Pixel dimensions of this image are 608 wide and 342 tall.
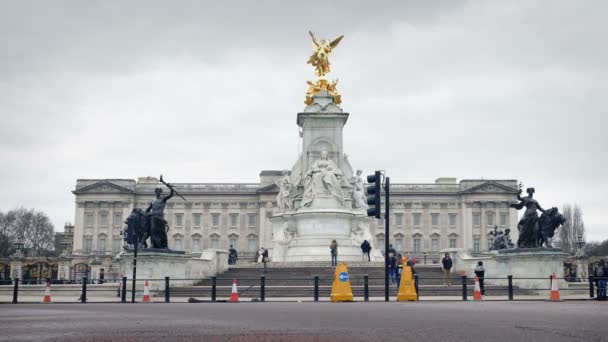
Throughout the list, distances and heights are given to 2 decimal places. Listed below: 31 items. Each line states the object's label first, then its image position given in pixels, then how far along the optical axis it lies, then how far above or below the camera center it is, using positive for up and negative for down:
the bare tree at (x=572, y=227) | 109.25 +4.97
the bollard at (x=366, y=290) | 21.94 -1.07
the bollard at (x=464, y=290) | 22.53 -1.05
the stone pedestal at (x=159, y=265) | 29.19 -0.52
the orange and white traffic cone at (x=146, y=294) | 23.52 -1.37
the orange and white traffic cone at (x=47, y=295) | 23.61 -1.46
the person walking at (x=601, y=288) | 22.48 -0.92
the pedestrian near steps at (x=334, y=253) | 36.59 +0.14
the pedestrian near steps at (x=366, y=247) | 39.22 +0.51
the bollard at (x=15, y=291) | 23.31 -1.33
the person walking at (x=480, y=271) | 26.19 -0.54
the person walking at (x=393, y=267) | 29.79 -0.46
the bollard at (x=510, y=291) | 23.07 -1.09
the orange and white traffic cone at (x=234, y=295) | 22.50 -1.32
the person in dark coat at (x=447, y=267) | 30.21 -0.42
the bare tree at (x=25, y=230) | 106.75 +3.51
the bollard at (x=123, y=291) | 22.97 -1.25
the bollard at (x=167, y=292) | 22.92 -1.27
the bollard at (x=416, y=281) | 22.83 -0.81
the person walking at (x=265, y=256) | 40.59 -0.08
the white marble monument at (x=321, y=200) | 42.03 +3.52
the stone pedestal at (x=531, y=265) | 29.27 -0.29
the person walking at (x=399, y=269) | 29.23 -0.53
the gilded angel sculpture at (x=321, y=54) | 48.69 +13.93
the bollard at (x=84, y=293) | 23.45 -1.36
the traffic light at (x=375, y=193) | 21.33 +1.95
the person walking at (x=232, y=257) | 43.89 -0.21
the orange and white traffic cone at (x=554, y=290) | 22.35 -1.01
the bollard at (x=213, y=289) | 22.70 -1.15
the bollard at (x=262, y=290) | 22.16 -1.14
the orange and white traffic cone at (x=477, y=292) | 22.34 -1.11
